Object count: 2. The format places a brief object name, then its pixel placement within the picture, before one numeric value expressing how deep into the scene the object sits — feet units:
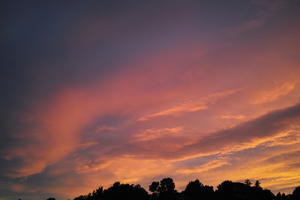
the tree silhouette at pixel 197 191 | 359.97
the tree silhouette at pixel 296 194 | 335.88
